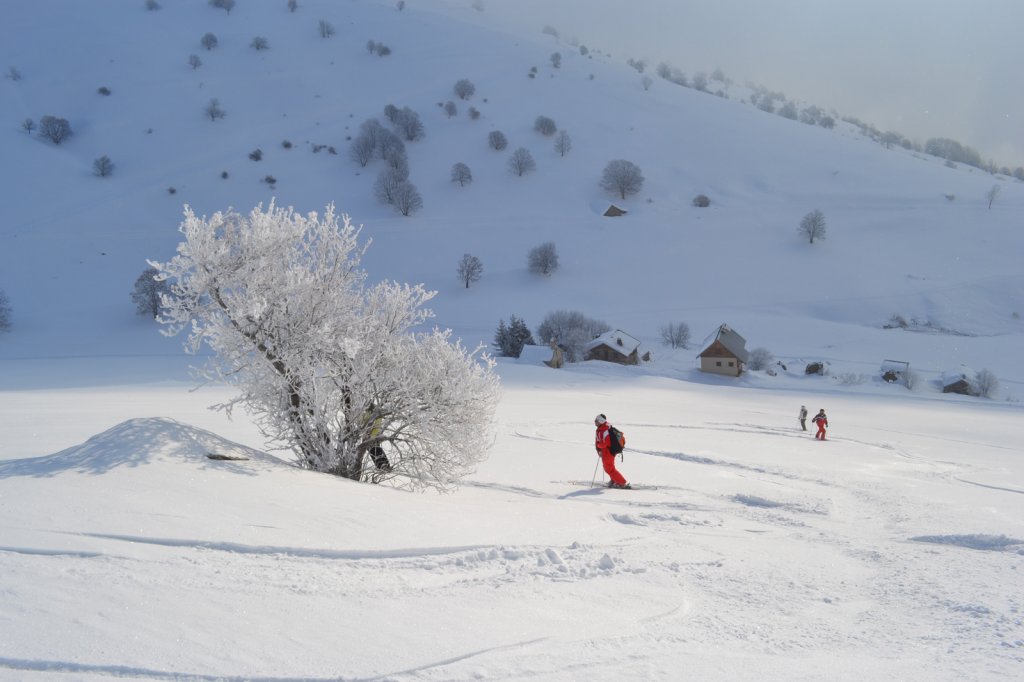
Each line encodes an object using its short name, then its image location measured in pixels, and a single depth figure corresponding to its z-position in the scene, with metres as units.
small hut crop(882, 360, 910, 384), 46.72
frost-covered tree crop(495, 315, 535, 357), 52.34
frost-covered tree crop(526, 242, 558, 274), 69.56
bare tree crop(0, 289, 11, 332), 52.61
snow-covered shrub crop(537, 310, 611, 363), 51.62
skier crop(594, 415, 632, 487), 13.38
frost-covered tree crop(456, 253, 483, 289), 67.31
